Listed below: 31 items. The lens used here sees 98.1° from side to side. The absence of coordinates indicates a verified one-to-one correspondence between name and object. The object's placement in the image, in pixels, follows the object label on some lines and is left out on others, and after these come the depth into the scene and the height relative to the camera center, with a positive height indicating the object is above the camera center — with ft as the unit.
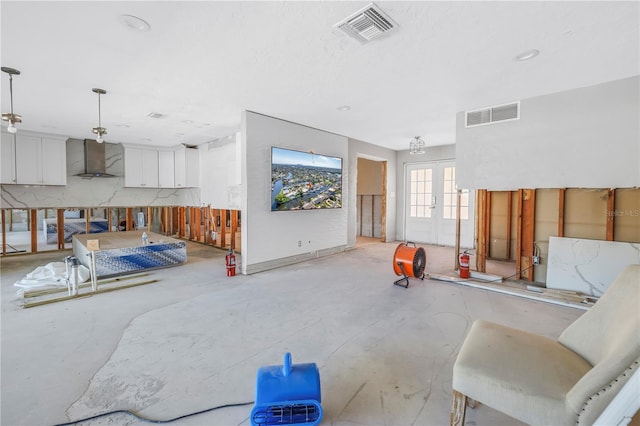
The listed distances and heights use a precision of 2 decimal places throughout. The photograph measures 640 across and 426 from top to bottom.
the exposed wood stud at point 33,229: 20.57 -1.87
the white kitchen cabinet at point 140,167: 24.60 +3.40
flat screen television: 16.47 +1.66
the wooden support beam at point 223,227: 22.80 -1.81
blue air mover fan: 4.88 -3.43
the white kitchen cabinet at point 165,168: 25.94 +3.47
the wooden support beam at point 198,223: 25.72 -1.66
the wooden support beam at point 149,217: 26.40 -1.19
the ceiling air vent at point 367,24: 7.02 +4.91
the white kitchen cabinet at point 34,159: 18.89 +3.23
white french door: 22.85 +0.06
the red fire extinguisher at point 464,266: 14.51 -3.11
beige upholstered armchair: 3.76 -2.77
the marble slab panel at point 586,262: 11.20 -2.32
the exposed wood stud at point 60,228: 21.81 -1.86
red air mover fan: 13.45 -2.72
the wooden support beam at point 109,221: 24.43 -1.46
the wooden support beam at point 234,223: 21.44 -1.42
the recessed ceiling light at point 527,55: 8.95 +5.05
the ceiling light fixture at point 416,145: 21.60 +4.89
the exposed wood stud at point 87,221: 23.09 -1.38
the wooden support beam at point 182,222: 27.73 -1.71
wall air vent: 13.47 +4.68
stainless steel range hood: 22.43 +3.68
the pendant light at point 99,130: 12.24 +3.49
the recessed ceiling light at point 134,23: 7.32 +4.94
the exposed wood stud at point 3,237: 19.19 -2.35
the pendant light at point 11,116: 10.02 +3.27
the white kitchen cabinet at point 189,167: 24.98 +3.46
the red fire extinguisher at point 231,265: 15.21 -3.28
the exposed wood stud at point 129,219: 25.18 -1.30
